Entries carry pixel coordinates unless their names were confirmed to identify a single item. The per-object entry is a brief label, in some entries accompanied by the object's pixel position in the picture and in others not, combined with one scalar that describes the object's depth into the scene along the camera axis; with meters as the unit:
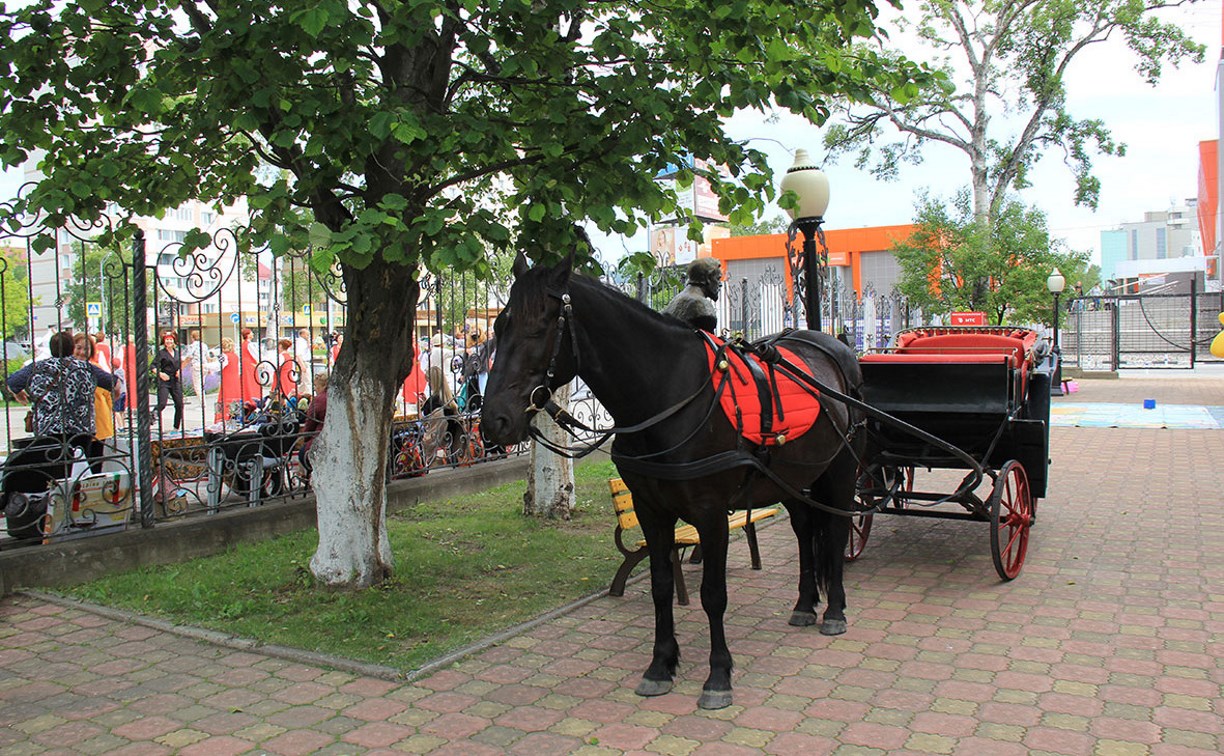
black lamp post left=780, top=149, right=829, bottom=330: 7.66
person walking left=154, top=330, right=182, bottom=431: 7.83
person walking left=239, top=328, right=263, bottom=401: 10.47
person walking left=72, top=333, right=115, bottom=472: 7.08
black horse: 3.98
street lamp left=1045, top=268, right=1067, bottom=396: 24.23
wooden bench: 5.79
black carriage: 6.36
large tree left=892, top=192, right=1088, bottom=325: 23.61
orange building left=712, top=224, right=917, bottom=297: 46.03
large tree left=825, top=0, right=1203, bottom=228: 26.09
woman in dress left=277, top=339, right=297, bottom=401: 7.84
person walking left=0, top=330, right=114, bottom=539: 6.30
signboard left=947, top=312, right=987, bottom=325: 19.64
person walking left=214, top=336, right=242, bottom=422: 11.20
